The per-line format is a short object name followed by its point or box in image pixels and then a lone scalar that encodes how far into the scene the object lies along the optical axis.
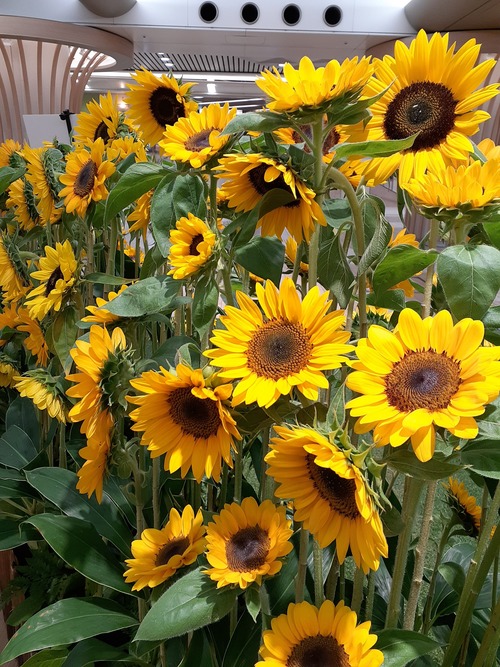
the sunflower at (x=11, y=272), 0.79
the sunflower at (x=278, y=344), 0.33
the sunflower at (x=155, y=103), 0.58
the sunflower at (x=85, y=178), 0.58
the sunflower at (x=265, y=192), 0.37
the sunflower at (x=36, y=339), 0.77
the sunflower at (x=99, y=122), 0.76
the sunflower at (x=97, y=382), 0.43
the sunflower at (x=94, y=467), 0.45
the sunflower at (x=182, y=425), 0.38
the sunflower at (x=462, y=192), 0.35
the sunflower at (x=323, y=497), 0.31
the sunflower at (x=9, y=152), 0.90
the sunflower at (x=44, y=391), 0.63
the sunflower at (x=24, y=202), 0.84
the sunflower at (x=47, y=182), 0.70
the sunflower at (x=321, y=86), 0.33
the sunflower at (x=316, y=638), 0.38
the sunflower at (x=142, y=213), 0.60
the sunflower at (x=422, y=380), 0.29
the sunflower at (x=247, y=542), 0.39
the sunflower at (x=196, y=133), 0.44
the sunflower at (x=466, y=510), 0.66
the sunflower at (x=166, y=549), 0.46
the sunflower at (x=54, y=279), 0.60
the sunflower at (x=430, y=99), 0.38
